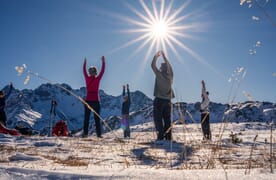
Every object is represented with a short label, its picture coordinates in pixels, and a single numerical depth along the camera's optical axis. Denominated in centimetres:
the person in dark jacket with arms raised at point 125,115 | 1595
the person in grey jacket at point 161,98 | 815
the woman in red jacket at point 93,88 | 923
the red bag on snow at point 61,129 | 1180
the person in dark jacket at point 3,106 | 1145
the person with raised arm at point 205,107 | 1057
